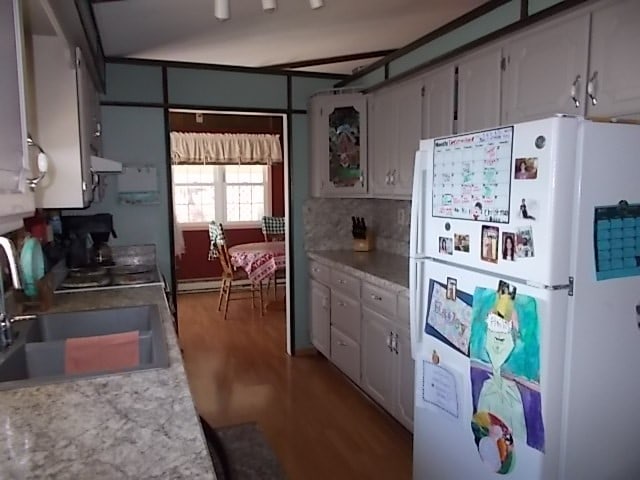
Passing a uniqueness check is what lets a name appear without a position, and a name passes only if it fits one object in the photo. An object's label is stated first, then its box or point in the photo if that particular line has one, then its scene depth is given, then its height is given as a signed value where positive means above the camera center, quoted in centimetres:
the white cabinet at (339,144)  374 +41
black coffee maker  322 -29
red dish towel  181 -60
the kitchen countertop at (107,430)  90 -50
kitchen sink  152 -54
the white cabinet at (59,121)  185 +29
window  687 +5
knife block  404 -40
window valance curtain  651 +66
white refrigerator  142 -32
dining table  535 -73
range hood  231 +15
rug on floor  249 -140
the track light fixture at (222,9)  188 +73
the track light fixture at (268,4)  191 +76
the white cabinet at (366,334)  266 -90
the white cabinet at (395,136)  305 +41
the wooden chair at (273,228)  681 -45
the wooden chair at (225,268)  567 -84
